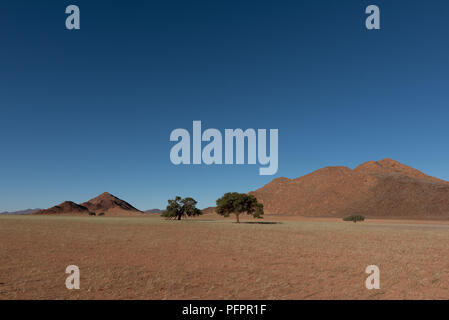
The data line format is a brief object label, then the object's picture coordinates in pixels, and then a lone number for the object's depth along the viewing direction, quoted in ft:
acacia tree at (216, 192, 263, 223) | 238.07
